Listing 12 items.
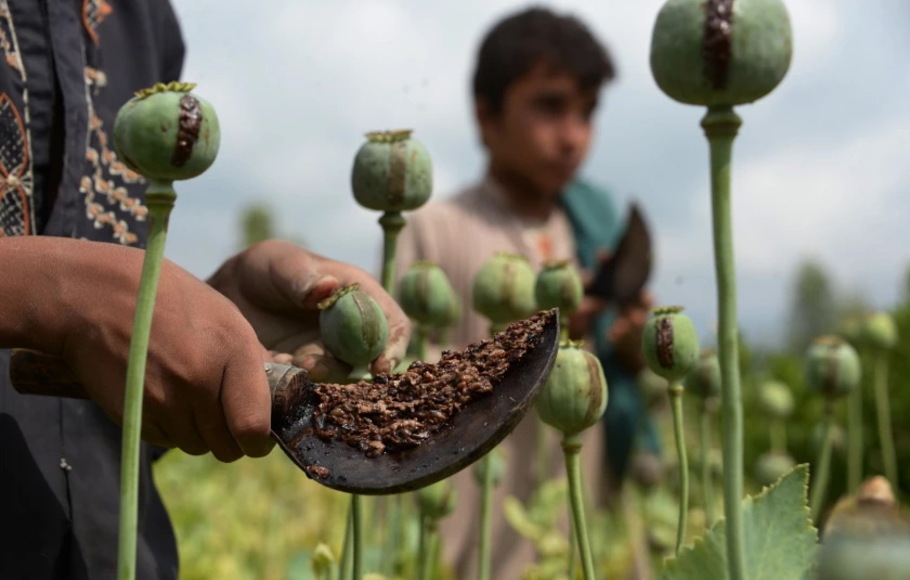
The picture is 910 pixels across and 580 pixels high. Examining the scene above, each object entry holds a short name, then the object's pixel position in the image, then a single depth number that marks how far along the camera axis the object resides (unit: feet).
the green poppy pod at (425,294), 2.99
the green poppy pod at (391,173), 2.16
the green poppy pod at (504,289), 2.90
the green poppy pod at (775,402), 4.61
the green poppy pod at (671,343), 2.05
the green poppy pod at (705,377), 2.88
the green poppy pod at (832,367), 3.24
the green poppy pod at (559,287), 2.59
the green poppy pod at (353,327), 2.01
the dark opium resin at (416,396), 1.78
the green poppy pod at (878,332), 4.25
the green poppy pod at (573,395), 1.99
